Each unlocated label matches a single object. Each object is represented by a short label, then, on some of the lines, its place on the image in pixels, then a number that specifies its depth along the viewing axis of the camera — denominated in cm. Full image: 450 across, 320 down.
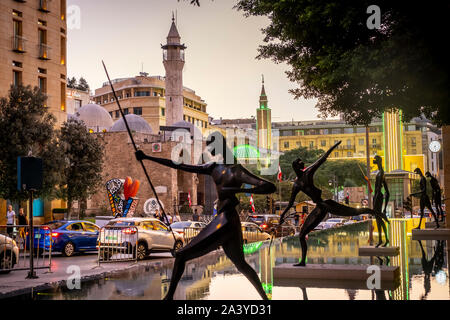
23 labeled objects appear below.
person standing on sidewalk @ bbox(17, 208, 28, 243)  2369
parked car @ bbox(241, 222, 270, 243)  2502
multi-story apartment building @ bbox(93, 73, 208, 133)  10781
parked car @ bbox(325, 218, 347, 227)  4051
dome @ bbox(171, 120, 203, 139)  7828
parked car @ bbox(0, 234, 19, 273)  1467
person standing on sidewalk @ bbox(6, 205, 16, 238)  2359
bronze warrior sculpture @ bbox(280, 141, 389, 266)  1016
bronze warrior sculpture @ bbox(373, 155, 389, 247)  1430
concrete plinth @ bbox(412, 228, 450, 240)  2034
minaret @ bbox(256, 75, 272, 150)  14512
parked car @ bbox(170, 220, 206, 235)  2398
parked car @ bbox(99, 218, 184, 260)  1844
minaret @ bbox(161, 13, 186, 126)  9500
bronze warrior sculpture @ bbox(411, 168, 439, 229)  2035
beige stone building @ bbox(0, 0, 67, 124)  3444
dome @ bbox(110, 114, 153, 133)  7181
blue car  2145
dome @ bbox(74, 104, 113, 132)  7394
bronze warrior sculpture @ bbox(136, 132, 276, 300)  699
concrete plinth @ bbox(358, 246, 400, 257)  1463
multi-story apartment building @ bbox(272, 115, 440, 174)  12925
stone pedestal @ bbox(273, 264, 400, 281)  996
